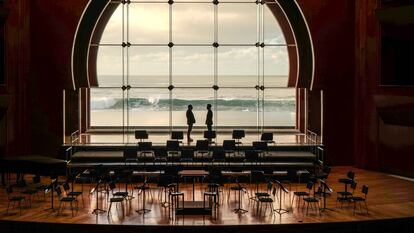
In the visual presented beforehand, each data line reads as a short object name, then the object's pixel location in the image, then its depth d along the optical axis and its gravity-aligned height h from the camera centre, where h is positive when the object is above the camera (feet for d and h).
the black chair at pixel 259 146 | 42.47 -2.33
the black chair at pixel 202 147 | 42.32 -2.39
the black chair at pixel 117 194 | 33.12 -4.87
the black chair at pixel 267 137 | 44.14 -1.72
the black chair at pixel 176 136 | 44.66 -1.66
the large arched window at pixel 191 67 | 76.59 +9.01
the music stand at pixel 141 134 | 45.27 -1.53
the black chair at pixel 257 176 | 35.04 -3.78
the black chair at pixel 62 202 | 32.76 -5.56
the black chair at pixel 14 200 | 33.37 -5.03
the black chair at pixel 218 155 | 40.73 -2.89
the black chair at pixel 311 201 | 32.96 -4.97
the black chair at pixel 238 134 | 44.66 -1.51
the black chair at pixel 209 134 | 44.55 -1.54
